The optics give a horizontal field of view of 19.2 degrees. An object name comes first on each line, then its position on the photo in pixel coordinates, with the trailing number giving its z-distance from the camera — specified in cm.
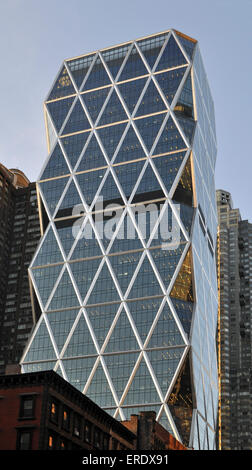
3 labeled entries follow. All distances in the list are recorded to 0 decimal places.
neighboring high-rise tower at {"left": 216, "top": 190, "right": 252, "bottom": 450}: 15712
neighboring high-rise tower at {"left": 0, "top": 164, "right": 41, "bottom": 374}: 16088
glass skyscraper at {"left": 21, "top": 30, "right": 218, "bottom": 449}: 13338
